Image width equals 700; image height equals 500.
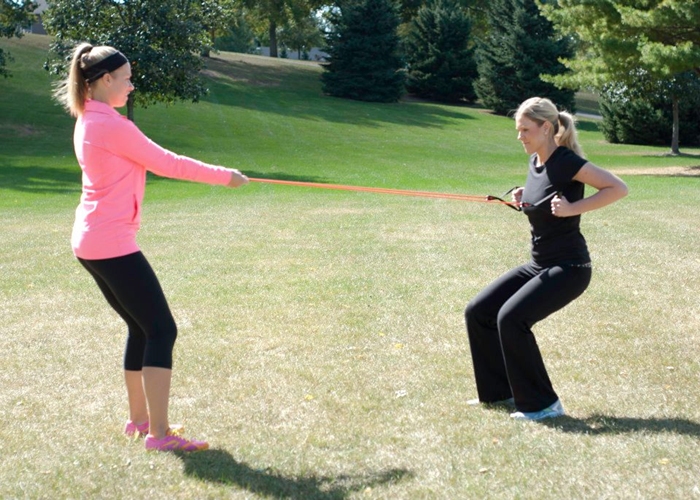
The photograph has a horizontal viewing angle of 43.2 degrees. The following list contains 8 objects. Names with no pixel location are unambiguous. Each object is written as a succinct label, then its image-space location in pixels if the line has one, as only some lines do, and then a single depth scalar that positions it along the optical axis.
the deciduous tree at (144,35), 28.86
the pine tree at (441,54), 59.16
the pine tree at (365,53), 57.16
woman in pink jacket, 4.62
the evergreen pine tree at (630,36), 28.16
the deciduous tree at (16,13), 37.53
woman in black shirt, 5.38
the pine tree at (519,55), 53.72
